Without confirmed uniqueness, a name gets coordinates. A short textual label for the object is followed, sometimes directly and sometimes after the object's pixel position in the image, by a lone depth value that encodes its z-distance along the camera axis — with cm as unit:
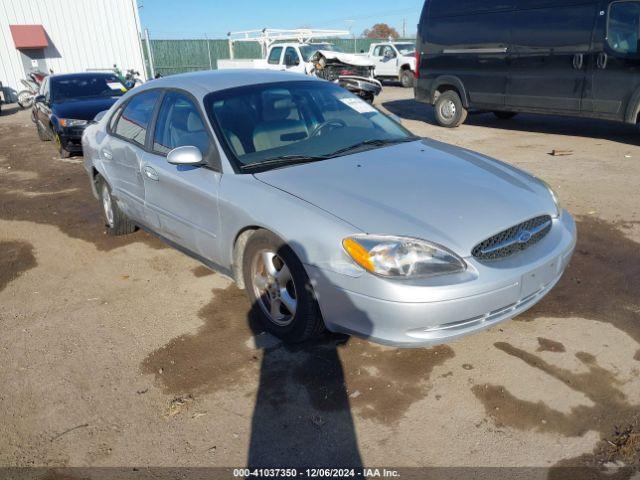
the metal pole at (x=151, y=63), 2252
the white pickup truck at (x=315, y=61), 1694
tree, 7231
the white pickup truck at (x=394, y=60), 2078
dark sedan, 938
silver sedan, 266
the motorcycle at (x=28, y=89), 2006
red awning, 2217
